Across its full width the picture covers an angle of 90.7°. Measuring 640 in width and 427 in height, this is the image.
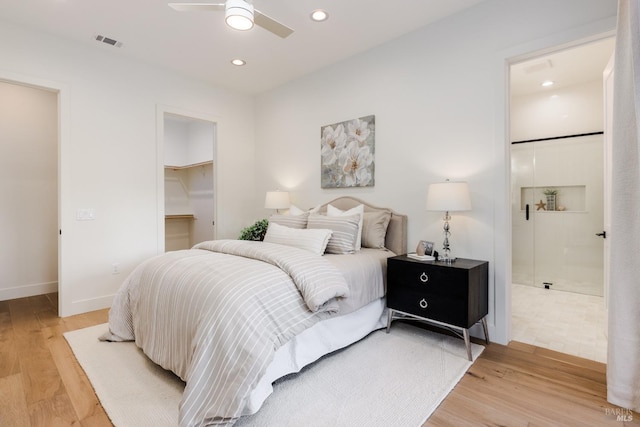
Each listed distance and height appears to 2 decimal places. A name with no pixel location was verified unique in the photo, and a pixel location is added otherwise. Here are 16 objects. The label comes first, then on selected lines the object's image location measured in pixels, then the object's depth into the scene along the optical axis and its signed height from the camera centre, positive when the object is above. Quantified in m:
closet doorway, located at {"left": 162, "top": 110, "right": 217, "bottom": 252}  5.65 +0.52
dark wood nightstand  2.29 -0.63
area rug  1.68 -1.09
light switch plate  3.35 -0.04
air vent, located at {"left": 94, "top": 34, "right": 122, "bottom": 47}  3.24 +1.78
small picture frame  2.76 -0.33
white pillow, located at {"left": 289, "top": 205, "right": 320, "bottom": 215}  3.80 +0.00
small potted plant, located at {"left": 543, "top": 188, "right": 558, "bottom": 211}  4.45 +0.18
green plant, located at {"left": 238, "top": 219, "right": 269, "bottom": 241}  4.16 -0.29
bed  1.54 -0.62
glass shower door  4.08 -0.06
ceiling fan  2.00 +1.30
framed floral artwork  3.50 +0.67
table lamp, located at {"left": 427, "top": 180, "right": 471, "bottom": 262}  2.52 +0.10
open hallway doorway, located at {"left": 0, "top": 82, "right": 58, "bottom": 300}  3.88 +0.24
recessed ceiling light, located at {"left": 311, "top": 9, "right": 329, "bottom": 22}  2.79 +1.76
